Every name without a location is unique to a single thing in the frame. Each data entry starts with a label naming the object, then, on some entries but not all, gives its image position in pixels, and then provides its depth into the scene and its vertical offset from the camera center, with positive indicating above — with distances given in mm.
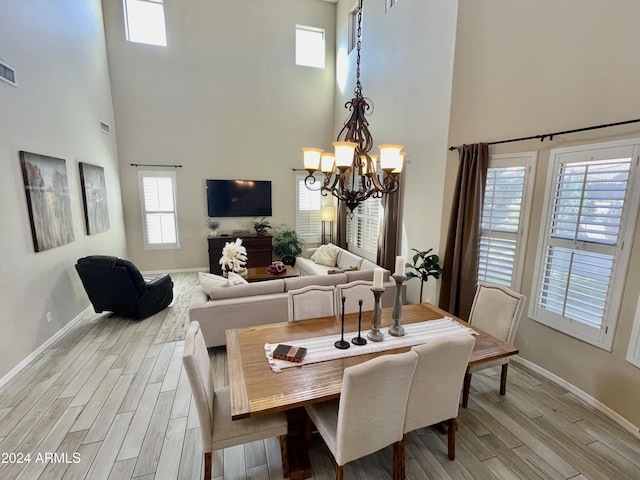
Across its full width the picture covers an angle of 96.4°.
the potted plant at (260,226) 6539 -543
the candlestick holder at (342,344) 1918 -950
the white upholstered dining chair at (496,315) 2291 -926
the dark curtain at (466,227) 3215 -257
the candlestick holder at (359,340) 1966 -943
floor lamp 6672 -249
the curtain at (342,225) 6449 -489
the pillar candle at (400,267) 1947 -426
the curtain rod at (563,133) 2117 +639
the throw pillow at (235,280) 3365 -923
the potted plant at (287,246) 6613 -1017
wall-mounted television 6355 +86
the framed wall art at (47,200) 2973 -13
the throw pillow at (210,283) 3128 -904
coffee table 4535 -1187
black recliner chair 3652 -1160
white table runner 1805 -966
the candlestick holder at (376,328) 2010 -881
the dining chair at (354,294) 2619 -833
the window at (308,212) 6973 -225
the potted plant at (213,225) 6281 -519
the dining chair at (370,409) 1328 -1026
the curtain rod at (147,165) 5829 +728
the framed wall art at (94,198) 4184 +20
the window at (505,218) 2902 -126
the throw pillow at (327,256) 5461 -1008
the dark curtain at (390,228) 4684 -401
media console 6090 -1026
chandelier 2512 +350
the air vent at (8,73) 2688 +1196
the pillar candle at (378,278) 1838 -478
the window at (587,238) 2188 -255
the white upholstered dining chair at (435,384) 1525 -1018
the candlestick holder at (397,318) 2096 -832
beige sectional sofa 2980 -1081
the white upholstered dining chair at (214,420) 1468 -1235
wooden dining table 1464 -988
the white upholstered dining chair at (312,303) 2441 -860
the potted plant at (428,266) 3754 -813
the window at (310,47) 6609 +3635
